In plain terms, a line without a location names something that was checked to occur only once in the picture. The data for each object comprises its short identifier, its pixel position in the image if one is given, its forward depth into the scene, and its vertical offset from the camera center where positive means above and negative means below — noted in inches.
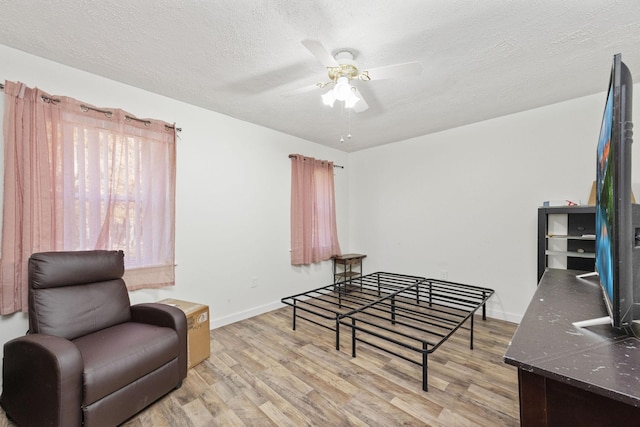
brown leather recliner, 54.0 -31.4
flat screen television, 28.3 +0.7
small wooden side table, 165.1 -34.1
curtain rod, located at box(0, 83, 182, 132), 77.0 +33.0
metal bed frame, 95.4 -47.0
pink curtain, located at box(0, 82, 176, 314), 72.3 +8.5
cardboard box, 85.0 -38.3
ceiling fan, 65.2 +36.5
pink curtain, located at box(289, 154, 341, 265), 148.9 +0.6
